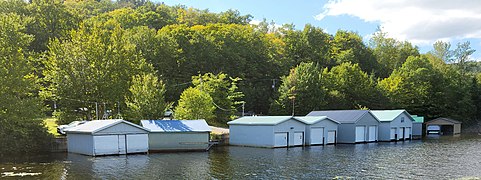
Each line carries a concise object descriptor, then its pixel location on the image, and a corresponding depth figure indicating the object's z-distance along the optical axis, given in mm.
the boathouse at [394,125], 55906
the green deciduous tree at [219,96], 60625
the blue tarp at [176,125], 40200
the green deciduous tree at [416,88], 81875
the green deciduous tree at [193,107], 50312
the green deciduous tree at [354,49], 98688
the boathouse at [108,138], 35531
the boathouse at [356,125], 51438
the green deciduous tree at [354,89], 77975
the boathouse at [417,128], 66438
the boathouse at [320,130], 47406
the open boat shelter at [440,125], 75000
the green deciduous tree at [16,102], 36406
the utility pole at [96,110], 47938
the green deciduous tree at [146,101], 46281
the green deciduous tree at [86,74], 49531
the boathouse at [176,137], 39875
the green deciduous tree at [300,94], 69750
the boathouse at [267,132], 43875
